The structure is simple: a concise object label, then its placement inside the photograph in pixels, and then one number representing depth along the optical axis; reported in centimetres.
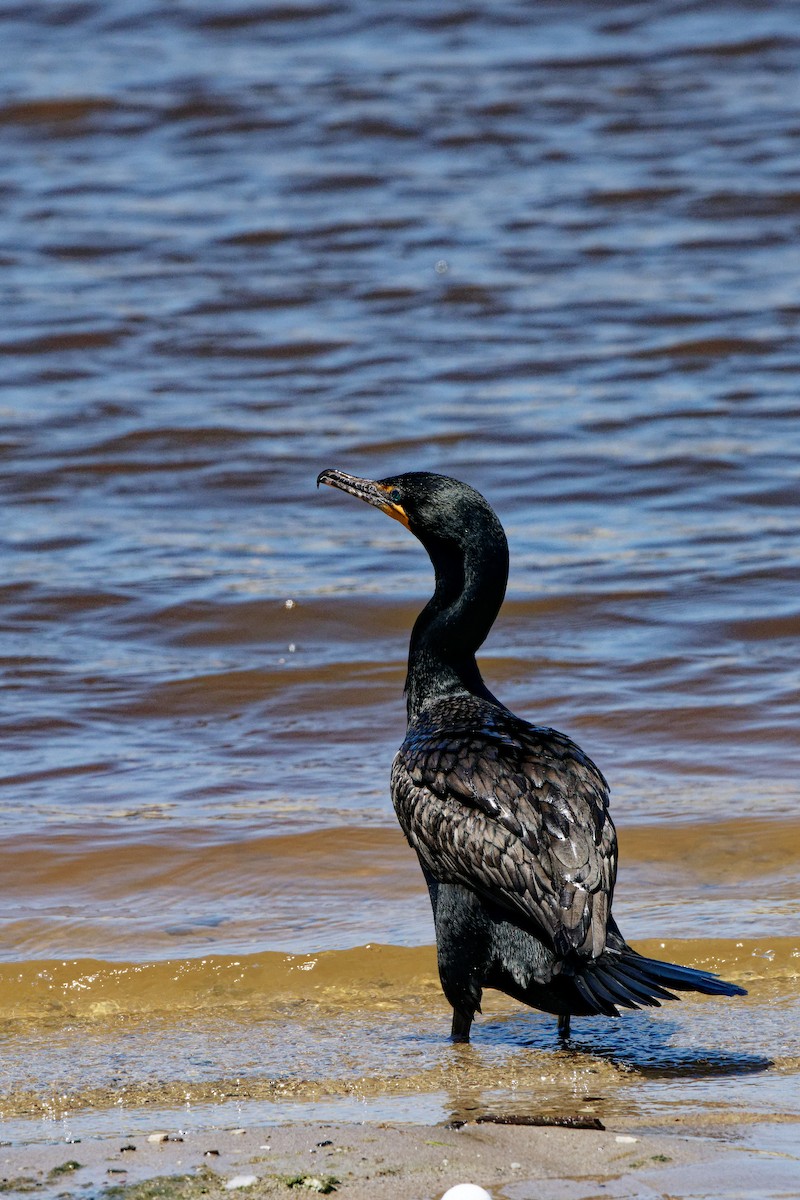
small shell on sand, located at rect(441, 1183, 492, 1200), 754
